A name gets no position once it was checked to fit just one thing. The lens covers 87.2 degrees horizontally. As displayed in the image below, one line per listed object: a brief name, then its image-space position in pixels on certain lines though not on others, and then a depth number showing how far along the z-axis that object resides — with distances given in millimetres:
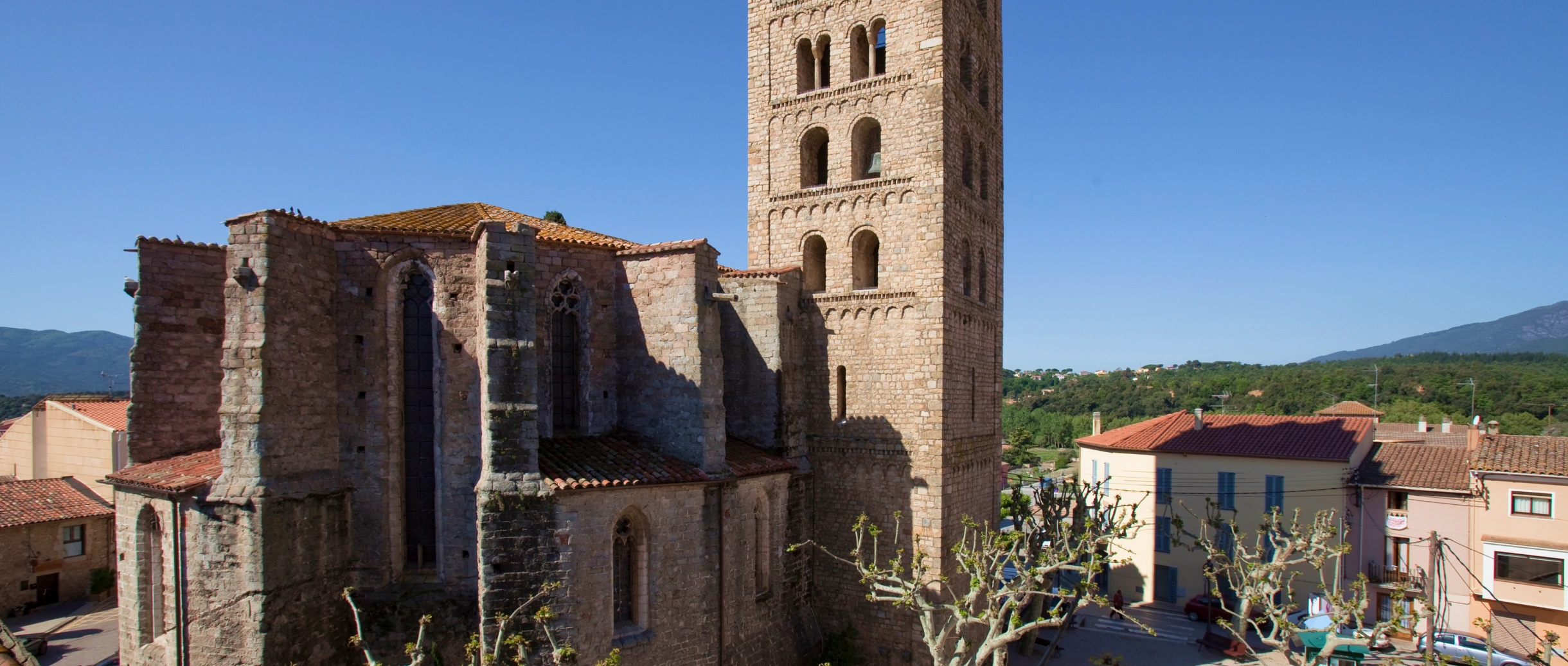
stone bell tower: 18250
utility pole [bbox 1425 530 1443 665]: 25469
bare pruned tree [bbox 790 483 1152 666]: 13029
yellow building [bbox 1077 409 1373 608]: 28050
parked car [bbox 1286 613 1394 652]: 23016
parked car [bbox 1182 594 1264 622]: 26266
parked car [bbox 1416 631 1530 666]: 22172
